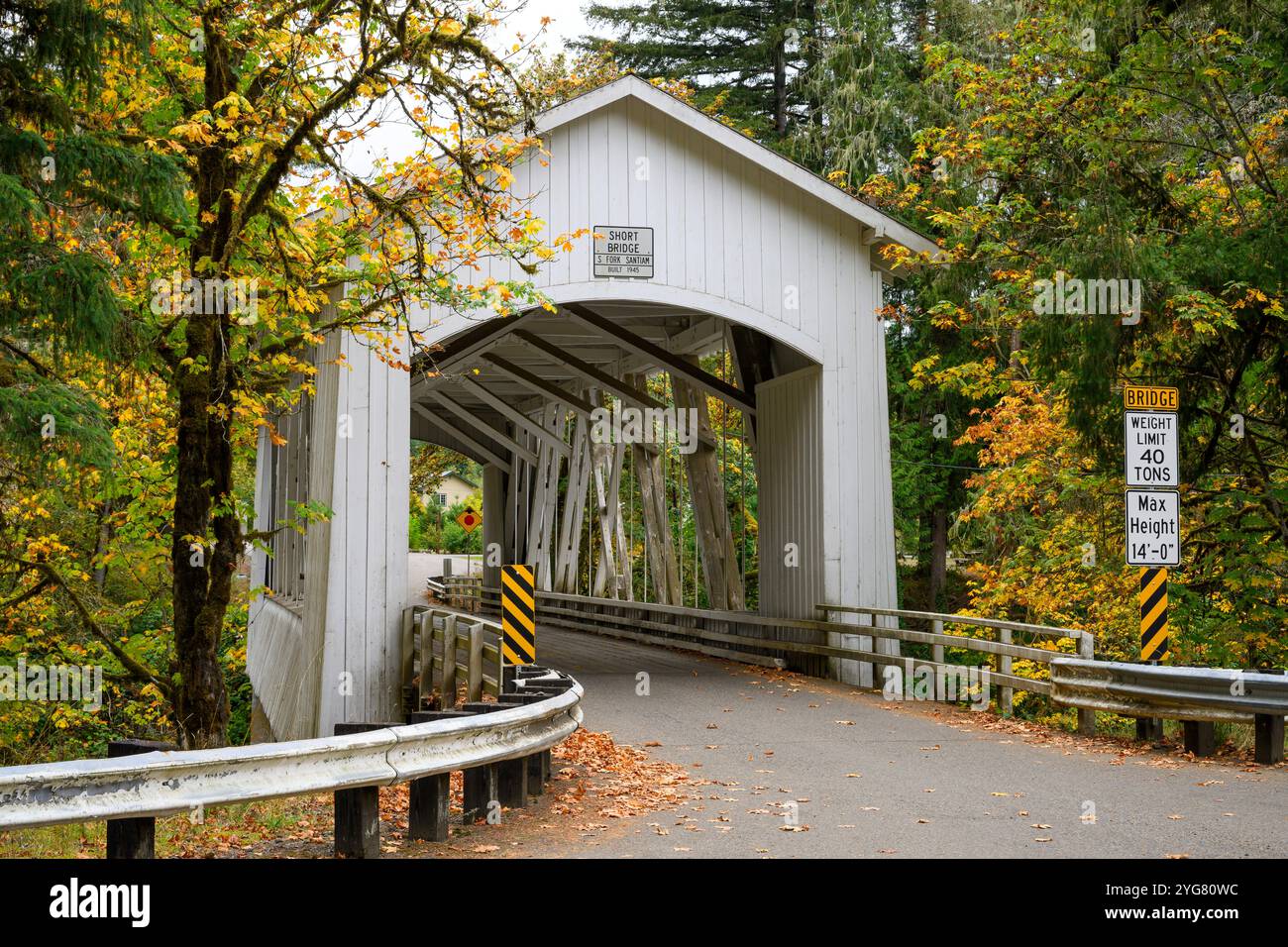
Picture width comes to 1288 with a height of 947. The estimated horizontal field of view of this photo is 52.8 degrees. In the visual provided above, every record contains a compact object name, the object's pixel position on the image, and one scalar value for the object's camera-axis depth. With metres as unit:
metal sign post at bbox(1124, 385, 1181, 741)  9.76
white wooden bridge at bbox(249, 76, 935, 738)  12.78
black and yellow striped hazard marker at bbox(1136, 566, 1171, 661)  9.96
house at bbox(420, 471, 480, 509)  80.50
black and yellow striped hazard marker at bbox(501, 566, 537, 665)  10.38
